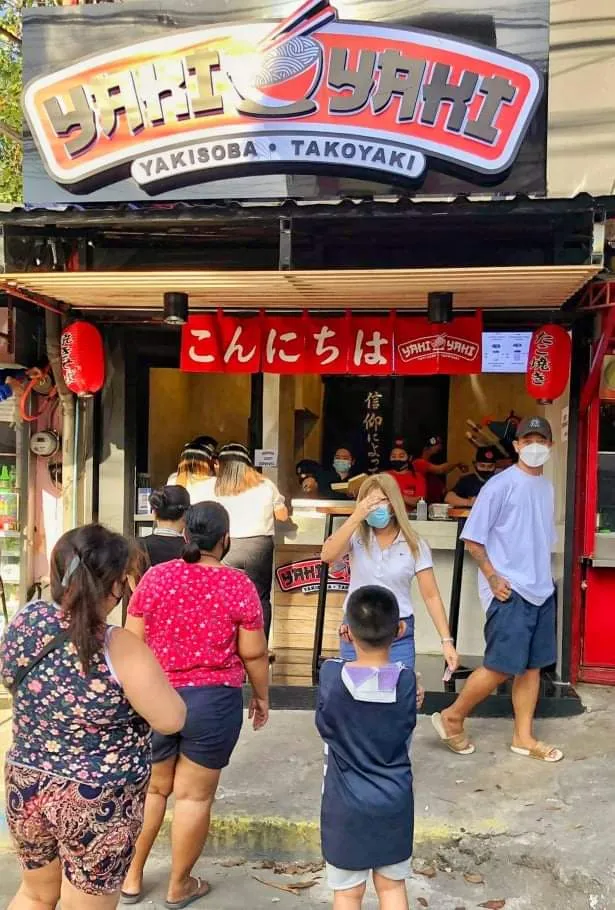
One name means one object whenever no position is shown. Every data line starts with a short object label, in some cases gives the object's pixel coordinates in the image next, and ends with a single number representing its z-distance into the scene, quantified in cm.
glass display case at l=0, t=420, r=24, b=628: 707
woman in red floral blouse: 338
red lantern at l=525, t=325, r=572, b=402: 575
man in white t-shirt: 480
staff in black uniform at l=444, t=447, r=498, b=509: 702
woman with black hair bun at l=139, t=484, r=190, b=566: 441
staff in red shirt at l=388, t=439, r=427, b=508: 739
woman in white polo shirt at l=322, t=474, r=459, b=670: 402
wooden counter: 672
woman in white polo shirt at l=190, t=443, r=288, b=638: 595
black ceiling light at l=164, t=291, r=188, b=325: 580
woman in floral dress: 250
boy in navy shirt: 284
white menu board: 639
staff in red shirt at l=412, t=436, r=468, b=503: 784
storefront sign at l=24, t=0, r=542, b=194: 567
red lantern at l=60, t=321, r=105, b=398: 626
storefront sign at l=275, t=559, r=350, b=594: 695
